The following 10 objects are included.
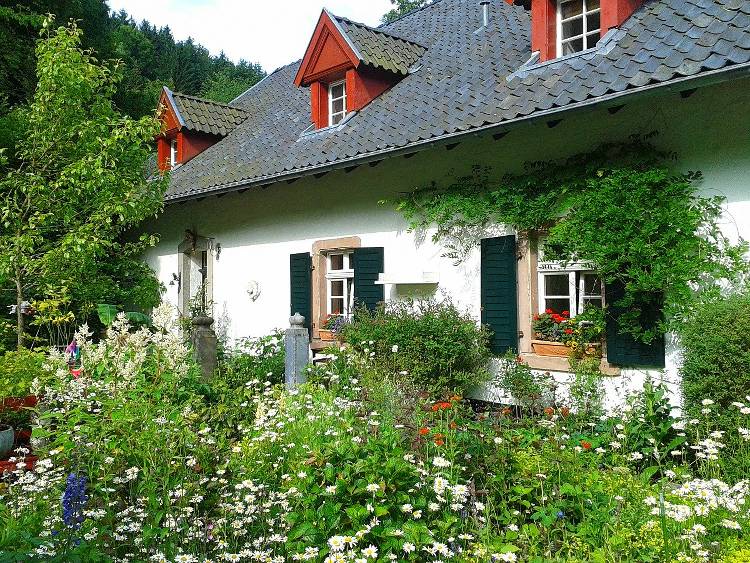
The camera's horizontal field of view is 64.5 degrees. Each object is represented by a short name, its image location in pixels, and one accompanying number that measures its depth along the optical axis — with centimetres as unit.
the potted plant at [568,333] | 586
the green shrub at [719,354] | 455
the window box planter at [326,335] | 887
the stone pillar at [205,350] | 748
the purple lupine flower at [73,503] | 274
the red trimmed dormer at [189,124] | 1227
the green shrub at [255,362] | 723
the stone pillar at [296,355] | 676
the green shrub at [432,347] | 643
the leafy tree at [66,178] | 795
